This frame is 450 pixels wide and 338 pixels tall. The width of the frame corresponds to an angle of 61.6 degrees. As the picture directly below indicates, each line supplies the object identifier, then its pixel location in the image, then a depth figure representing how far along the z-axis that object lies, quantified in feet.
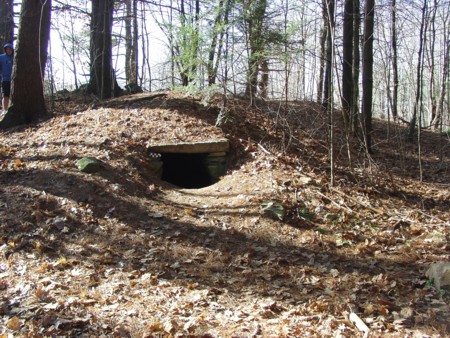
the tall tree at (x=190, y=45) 26.25
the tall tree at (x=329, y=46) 21.16
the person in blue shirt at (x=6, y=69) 32.94
